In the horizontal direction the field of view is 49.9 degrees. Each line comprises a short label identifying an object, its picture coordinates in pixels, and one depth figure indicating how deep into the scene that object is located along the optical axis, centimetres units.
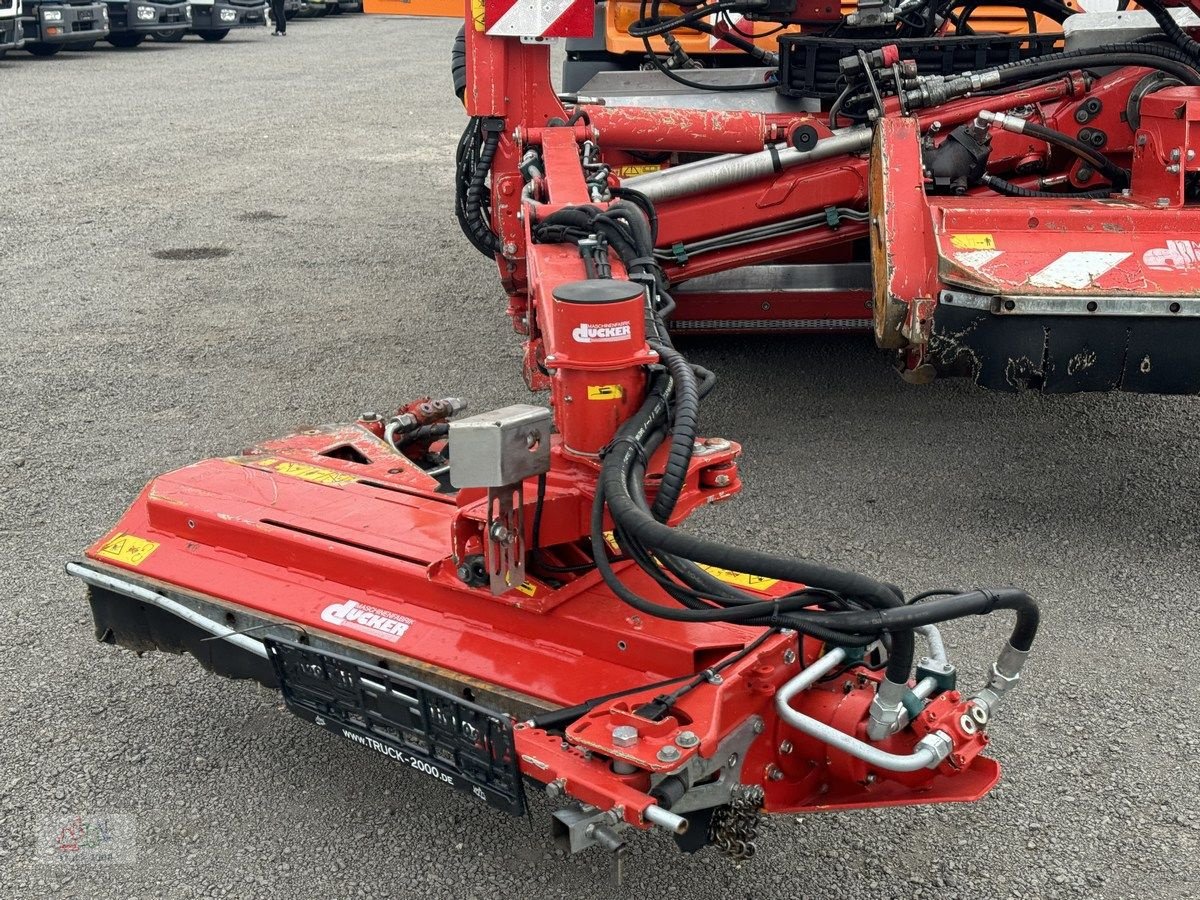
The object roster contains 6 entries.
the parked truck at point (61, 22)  1611
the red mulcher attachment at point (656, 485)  238
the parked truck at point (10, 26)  1549
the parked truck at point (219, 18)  1980
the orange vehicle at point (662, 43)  691
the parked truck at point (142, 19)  1830
